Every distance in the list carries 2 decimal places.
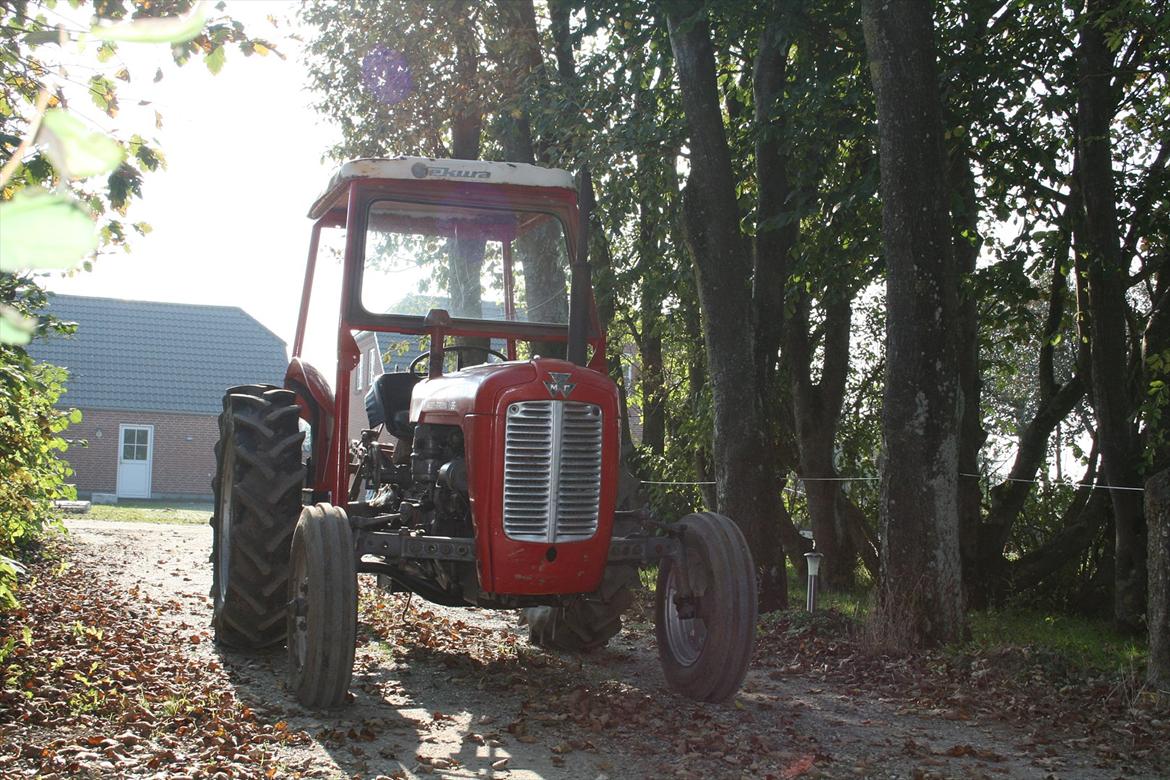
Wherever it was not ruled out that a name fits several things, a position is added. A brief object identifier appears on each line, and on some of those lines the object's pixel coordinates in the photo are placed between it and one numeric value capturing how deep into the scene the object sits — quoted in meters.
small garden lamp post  8.70
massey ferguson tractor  5.54
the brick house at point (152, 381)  33.44
